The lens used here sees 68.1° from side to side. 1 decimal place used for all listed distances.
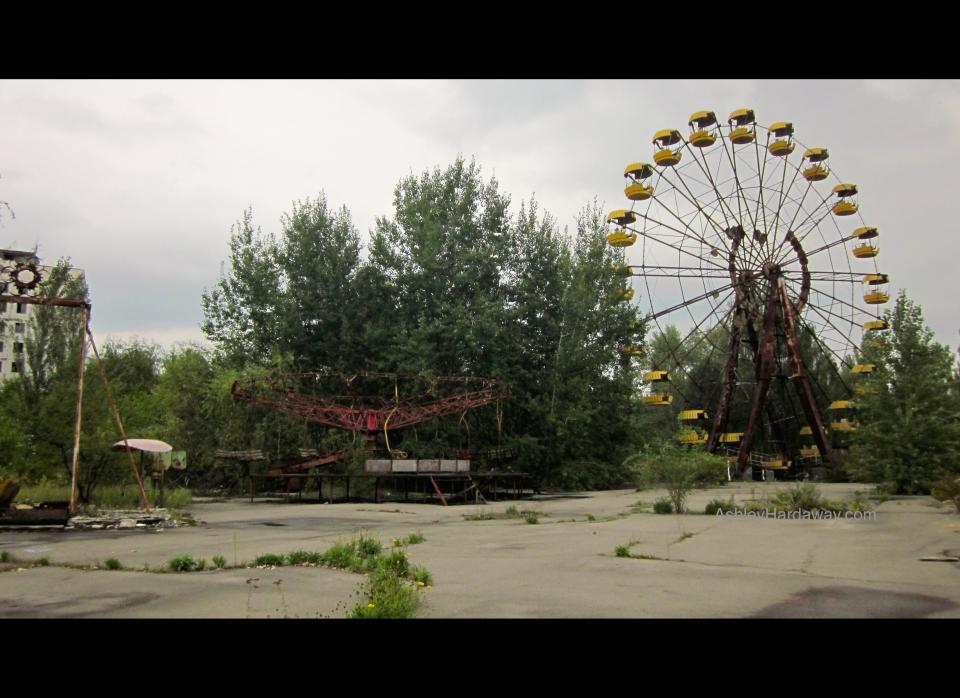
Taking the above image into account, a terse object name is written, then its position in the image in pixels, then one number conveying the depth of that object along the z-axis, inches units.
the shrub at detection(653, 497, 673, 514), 669.3
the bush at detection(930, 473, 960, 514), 562.9
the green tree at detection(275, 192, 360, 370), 1347.2
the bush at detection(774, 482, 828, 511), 617.0
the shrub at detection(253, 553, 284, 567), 342.0
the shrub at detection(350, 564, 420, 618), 204.4
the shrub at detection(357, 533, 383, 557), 361.5
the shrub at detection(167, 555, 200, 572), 331.0
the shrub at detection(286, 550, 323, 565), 344.9
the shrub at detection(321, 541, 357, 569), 332.8
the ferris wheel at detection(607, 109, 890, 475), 1301.7
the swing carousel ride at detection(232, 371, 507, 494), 1008.9
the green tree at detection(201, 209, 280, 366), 1348.4
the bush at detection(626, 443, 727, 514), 659.4
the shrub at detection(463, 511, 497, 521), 672.5
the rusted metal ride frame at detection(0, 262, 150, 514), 558.3
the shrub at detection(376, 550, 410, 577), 302.7
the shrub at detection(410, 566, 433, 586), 291.9
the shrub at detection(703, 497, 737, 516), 647.1
